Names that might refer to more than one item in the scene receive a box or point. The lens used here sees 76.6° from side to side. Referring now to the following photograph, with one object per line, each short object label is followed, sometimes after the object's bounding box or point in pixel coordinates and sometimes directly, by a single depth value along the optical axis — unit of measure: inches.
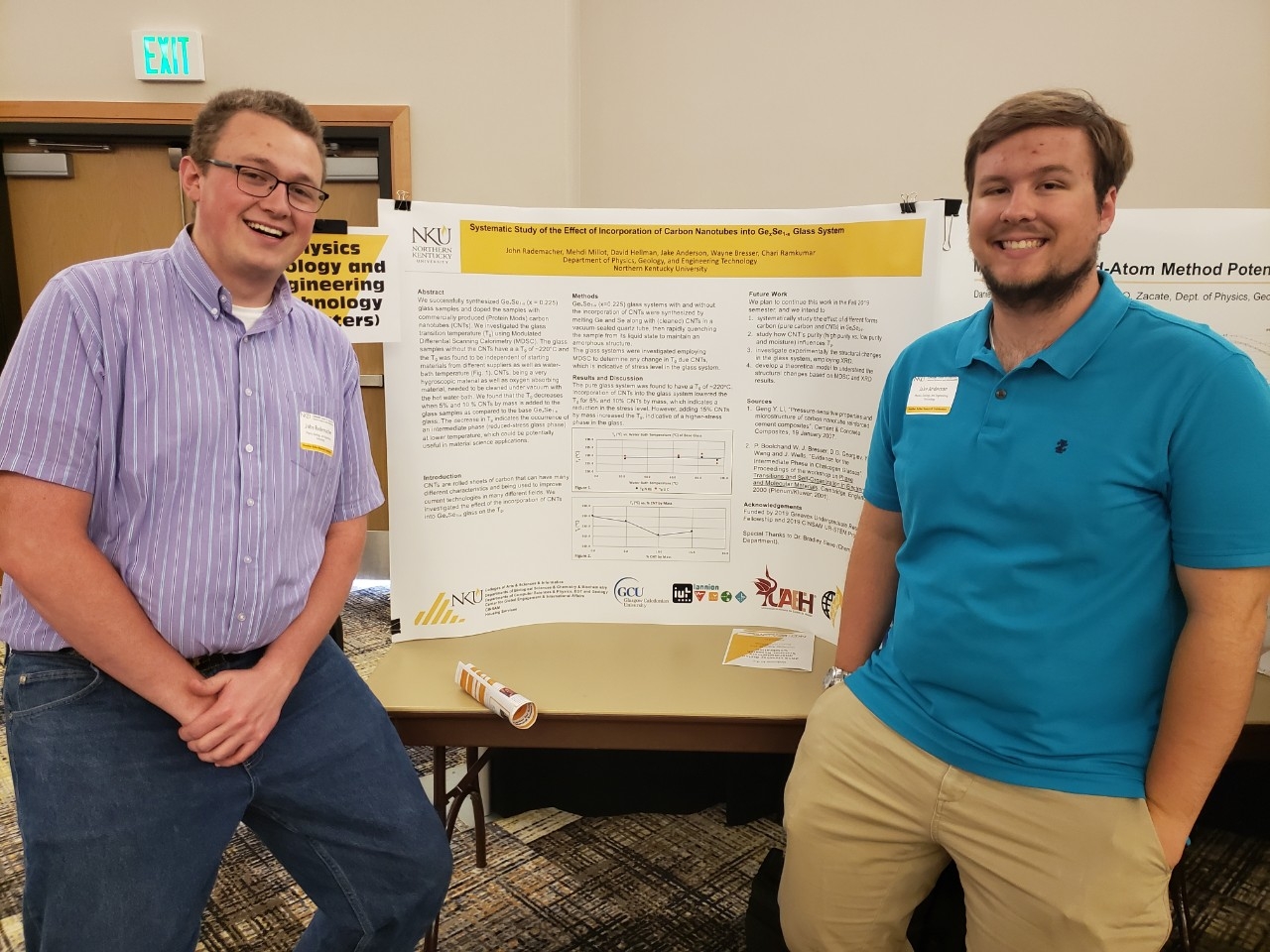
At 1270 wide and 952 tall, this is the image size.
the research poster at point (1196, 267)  64.1
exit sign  121.0
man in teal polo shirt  41.6
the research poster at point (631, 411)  67.1
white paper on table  64.8
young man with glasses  42.8
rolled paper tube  55.8
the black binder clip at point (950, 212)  63.5
